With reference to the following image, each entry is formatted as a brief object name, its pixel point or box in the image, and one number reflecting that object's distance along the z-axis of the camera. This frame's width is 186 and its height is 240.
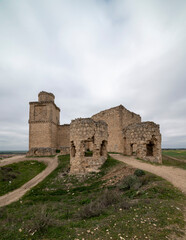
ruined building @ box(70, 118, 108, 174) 11.93
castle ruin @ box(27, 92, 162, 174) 12.27
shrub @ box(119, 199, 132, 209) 4.89
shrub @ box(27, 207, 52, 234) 3.95
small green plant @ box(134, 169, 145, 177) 8.45
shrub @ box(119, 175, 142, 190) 7.17
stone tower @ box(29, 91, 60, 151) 27.88
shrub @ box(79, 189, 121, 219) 4.81
